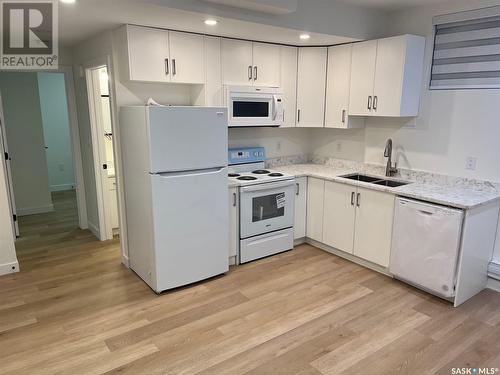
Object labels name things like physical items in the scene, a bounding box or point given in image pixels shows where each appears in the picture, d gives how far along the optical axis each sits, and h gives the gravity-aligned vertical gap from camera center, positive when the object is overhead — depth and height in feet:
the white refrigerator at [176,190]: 9.55 -2.05
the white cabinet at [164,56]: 10.08 +1.76
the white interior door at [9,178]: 13.78 -2.56
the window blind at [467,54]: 10.25 +1.90
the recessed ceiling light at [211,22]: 9.61 +2.52
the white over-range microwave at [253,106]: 11.96 +0.40
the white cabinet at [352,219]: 11.25 -3.37
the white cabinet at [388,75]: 11.25 +1.39
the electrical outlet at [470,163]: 10.77 -1.30
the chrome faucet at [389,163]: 12.48 -1.55
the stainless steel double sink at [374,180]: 12.40 -2.20
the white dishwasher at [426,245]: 9.46 -3.47
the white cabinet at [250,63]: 11.86 +1.84
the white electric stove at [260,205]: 12.05 -3.02
